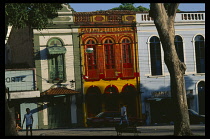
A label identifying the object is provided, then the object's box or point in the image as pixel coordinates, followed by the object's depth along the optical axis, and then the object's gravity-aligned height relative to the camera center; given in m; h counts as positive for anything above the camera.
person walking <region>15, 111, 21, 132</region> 35.25 -3.25
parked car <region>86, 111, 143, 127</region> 32.91 -3.21
